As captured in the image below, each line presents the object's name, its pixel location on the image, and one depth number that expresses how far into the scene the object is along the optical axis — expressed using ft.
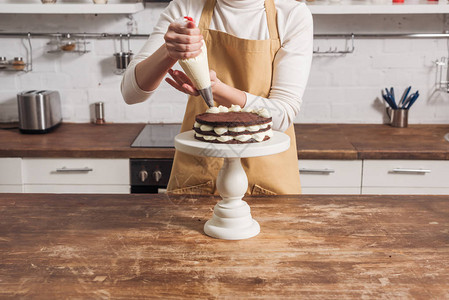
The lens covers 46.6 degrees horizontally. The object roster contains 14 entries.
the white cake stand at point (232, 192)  4.18
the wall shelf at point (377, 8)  8.75
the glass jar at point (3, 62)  9.87
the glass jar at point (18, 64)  9.80
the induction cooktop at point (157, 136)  8.38
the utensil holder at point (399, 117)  9.84
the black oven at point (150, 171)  8.18
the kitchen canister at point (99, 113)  10.13
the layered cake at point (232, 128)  4.29
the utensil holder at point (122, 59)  9.76
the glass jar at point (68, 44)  9.74
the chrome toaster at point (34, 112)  9.10
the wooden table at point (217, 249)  3.57
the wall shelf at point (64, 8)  8.68
